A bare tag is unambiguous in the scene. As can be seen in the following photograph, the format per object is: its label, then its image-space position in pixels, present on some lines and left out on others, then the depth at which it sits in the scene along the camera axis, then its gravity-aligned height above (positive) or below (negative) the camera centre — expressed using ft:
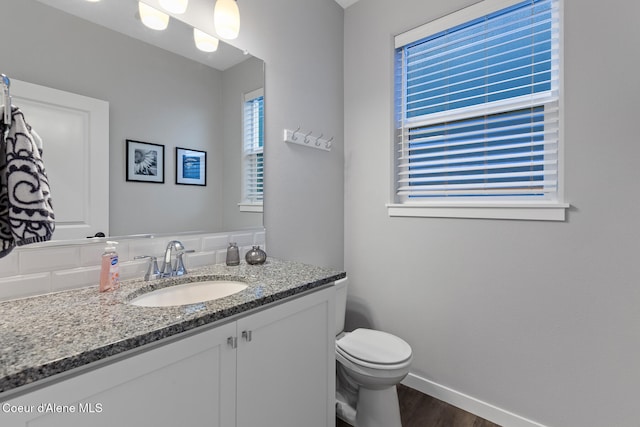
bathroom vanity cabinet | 2.08 -1.50
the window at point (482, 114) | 5.00 +1.84
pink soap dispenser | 3.42 -0.68
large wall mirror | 3.32 +1.65
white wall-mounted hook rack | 5.96 +1.53
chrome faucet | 4.07 -0.69
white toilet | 4.75 -2.61
